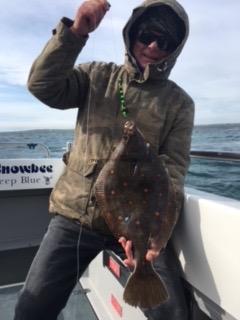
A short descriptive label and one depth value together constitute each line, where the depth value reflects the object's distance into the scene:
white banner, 2.92
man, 1.64
